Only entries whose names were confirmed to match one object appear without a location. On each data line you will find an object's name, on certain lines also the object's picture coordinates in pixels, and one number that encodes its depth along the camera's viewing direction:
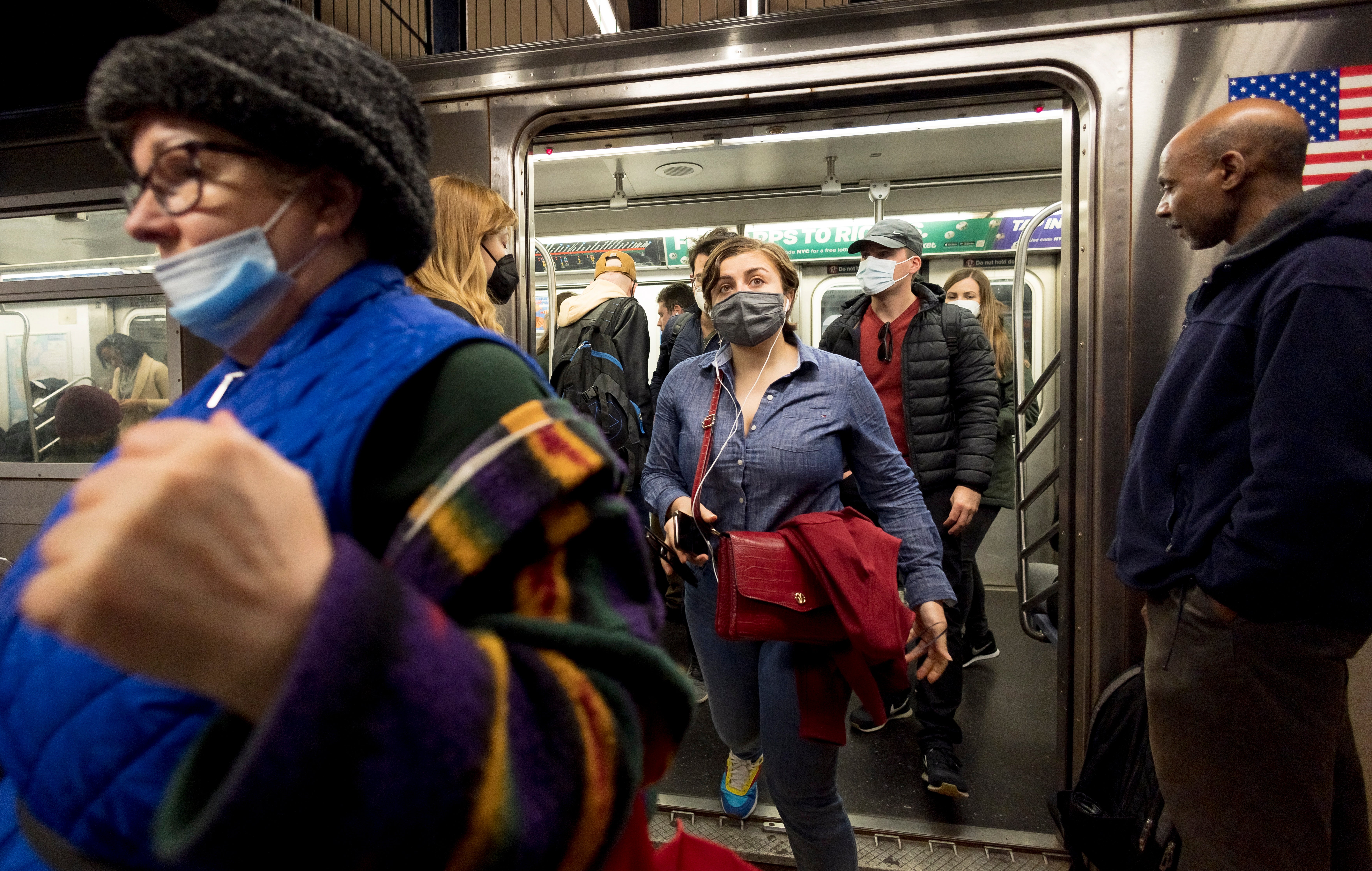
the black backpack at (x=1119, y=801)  1.77
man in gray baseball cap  2.87
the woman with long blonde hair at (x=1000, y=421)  3.84
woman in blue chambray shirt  1.77
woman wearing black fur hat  0.36
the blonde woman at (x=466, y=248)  1.76
